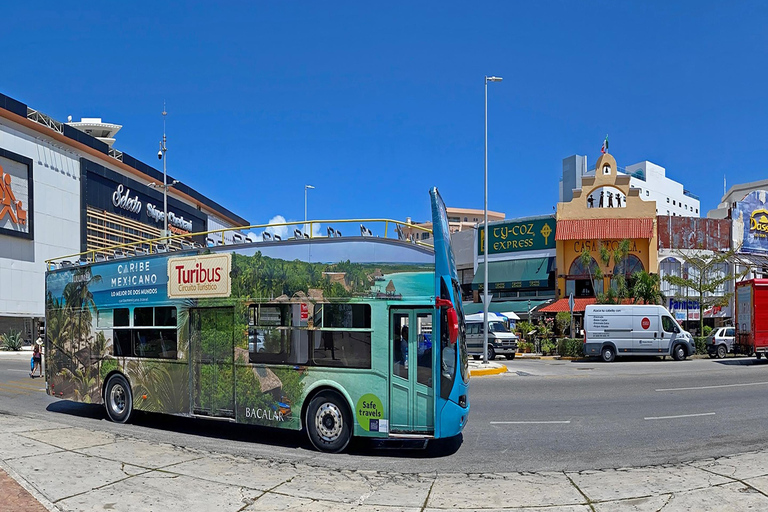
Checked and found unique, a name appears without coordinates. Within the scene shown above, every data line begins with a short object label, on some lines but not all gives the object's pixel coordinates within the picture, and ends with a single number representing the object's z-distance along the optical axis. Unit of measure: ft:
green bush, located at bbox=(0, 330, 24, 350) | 144.05
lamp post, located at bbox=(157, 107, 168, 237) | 152.33
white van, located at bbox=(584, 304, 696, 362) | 91.35
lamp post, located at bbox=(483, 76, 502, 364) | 82.12
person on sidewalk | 68.85
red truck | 81.30
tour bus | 28.25
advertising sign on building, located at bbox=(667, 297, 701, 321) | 139.23
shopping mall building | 150.30
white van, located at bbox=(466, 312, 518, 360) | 96.89
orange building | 139.23
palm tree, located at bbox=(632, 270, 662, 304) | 124.26
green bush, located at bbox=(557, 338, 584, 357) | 104.73
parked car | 99.91
